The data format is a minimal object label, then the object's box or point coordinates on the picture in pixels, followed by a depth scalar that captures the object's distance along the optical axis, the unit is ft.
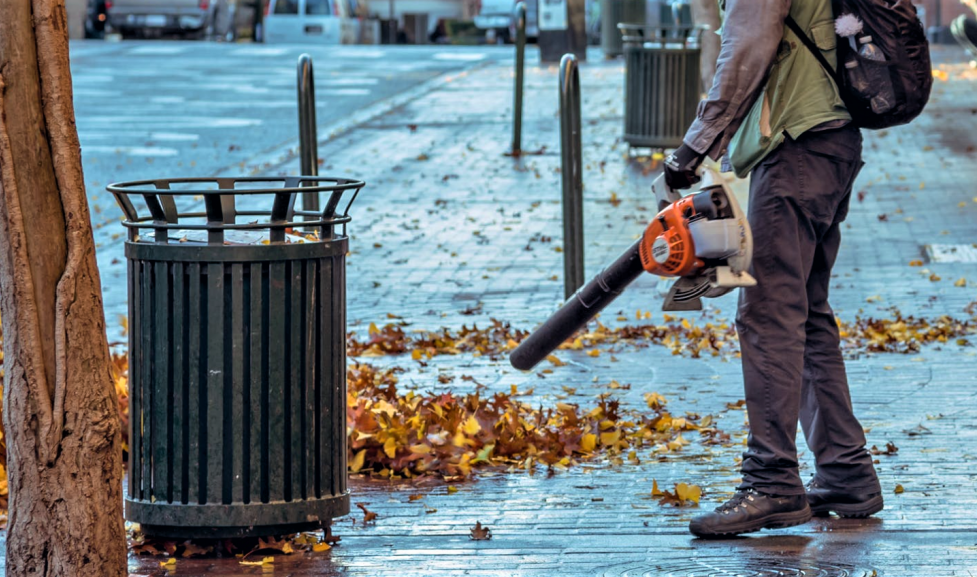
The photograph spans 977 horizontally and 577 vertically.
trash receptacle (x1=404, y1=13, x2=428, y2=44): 242.49
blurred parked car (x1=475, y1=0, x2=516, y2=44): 219.78
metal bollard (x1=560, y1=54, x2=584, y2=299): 48.20
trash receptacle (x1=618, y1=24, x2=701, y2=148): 83.02
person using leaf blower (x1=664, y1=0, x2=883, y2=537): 25.49
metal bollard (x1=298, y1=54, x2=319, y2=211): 57.02
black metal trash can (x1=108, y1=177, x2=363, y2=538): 24.22
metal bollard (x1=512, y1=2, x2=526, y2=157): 85.19
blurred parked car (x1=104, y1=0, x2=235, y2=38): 198.91
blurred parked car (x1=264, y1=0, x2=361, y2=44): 197.43
